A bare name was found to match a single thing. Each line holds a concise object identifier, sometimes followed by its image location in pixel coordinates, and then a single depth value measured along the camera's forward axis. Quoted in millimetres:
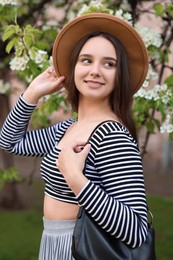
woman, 1320
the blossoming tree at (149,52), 2168
